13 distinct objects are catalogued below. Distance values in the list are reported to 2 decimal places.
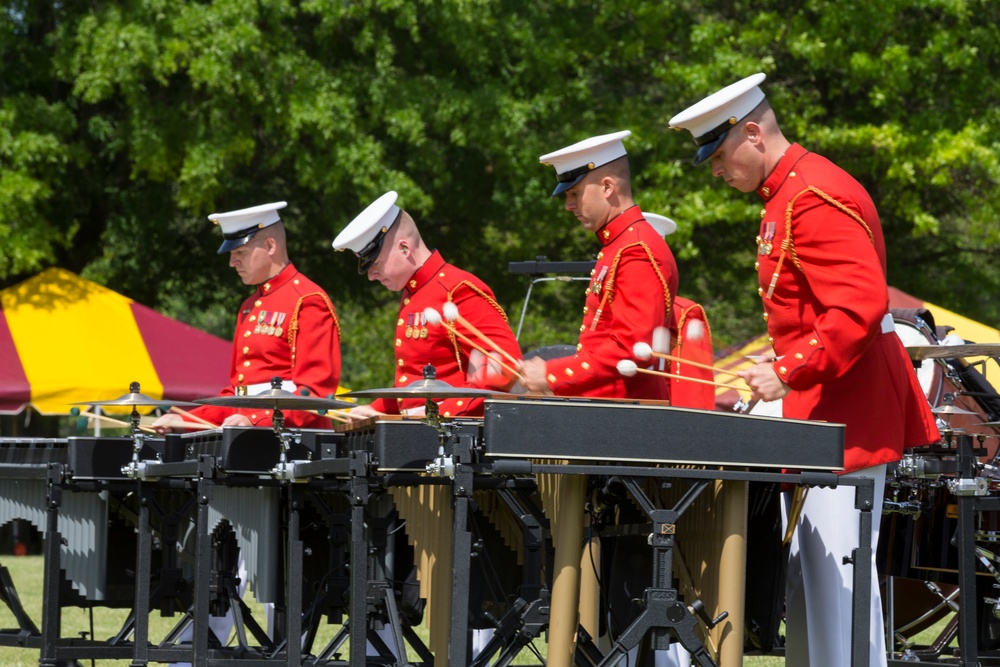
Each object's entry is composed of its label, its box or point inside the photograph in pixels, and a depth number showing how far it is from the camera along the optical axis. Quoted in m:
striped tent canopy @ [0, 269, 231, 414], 27.33
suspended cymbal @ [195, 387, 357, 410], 11.63
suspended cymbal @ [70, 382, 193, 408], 13.73
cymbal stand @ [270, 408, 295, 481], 12.09
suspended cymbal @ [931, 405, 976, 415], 13.61
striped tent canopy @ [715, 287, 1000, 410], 24.97
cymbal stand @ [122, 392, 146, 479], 13.59
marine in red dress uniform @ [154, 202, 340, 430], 14.04
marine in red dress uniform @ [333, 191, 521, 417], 12.62
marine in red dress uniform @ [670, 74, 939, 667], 8.47
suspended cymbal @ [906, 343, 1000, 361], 11.92
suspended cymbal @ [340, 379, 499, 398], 9.65
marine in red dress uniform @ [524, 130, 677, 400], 10.12
